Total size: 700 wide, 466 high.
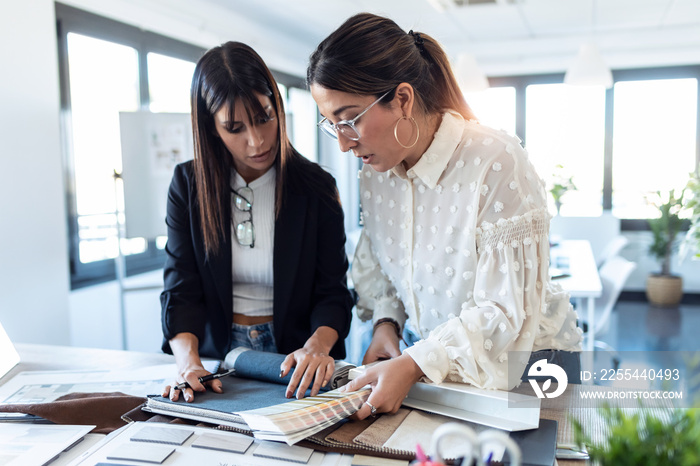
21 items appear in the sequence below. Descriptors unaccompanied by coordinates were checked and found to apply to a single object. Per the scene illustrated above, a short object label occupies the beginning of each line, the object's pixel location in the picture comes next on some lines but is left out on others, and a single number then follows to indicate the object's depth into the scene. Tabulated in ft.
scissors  1.55
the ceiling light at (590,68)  14.97
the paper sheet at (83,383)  3.82
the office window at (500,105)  22.81
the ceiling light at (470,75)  15.48
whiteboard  11.07
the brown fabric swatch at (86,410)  3.26
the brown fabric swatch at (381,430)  2.84
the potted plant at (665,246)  19.39
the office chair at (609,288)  11.93
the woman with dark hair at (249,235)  4.49
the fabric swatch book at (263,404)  2.82
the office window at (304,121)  21.15
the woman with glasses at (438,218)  3.45
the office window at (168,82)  13.74
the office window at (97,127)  11.49
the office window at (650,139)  20.88
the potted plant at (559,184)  20.22
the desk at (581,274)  10.30
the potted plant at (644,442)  1.59
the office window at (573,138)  21.62
